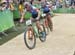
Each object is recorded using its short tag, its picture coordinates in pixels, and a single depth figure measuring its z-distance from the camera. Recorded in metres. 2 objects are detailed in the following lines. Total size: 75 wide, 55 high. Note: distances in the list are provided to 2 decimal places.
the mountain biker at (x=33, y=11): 11.50
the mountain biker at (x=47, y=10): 14.83
